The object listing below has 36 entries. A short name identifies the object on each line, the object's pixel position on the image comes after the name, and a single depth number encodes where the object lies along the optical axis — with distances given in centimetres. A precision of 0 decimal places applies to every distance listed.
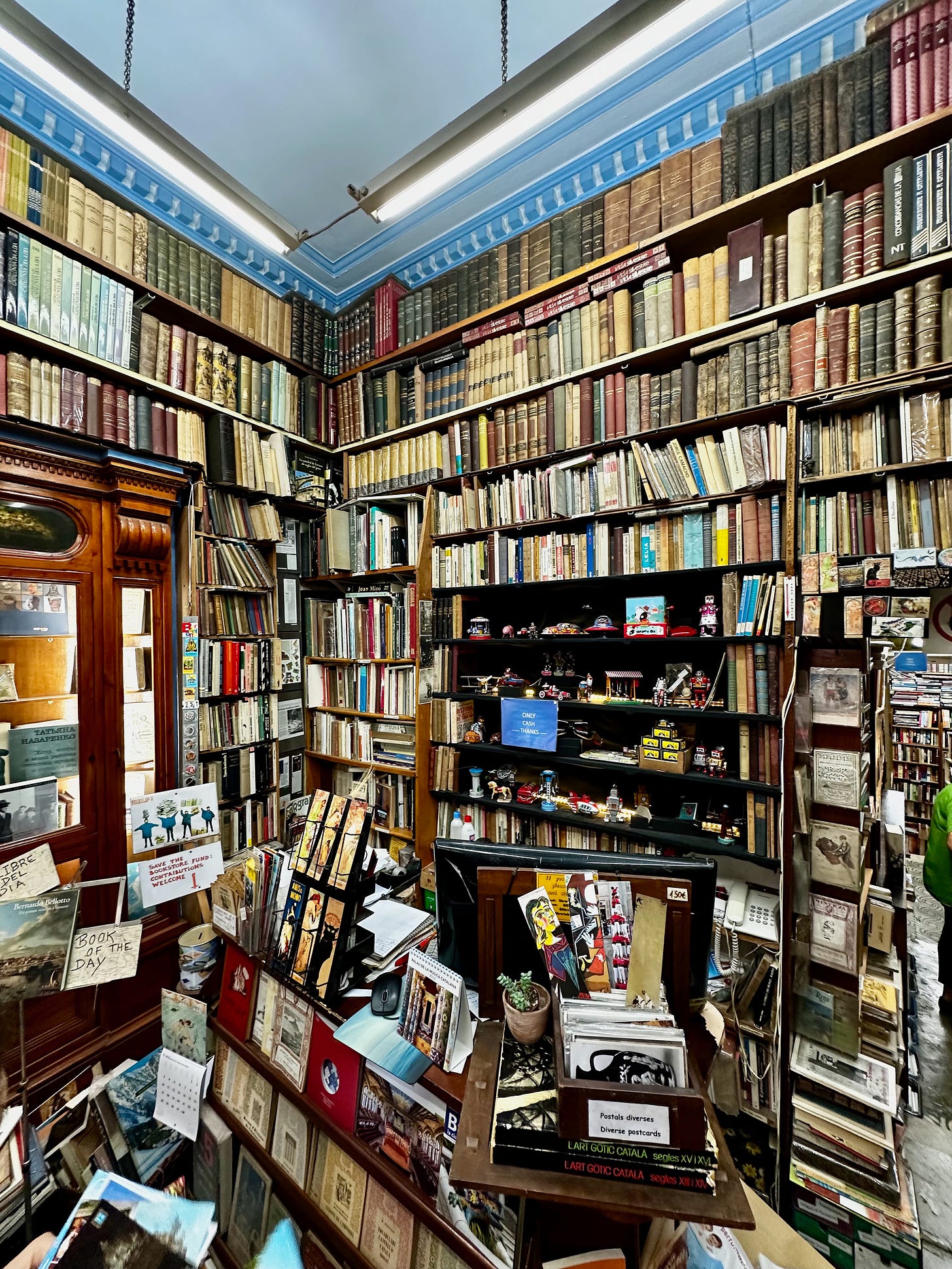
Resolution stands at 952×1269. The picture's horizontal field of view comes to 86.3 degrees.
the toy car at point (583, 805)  228
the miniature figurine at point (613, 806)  221
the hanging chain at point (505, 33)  182
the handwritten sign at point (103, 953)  136
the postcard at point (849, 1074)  153
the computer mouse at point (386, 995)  121
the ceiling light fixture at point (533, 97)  131
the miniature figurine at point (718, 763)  199
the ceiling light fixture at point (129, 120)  138
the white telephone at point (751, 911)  175
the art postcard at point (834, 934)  161
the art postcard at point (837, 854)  159
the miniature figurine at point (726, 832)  195
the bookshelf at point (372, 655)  286
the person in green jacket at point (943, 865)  257
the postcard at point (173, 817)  188
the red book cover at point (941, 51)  160
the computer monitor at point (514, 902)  105
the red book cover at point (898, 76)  167
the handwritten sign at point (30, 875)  141
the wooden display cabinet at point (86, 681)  202
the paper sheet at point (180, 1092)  144
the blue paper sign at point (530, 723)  234
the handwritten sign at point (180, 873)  168
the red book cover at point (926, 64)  163
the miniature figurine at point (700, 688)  209
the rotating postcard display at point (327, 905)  128
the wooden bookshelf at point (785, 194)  164
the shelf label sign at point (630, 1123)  74
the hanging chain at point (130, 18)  182
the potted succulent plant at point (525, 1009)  96
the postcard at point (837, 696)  157
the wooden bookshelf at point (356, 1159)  99
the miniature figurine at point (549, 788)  238
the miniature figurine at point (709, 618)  201
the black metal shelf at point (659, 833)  191
